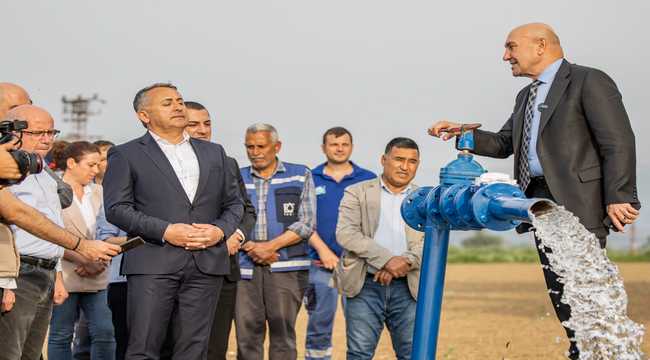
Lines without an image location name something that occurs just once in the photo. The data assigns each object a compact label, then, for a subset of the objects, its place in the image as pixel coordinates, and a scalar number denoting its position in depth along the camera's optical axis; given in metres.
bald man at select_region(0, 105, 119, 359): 5.83
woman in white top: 7.88
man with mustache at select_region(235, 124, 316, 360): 8.07
